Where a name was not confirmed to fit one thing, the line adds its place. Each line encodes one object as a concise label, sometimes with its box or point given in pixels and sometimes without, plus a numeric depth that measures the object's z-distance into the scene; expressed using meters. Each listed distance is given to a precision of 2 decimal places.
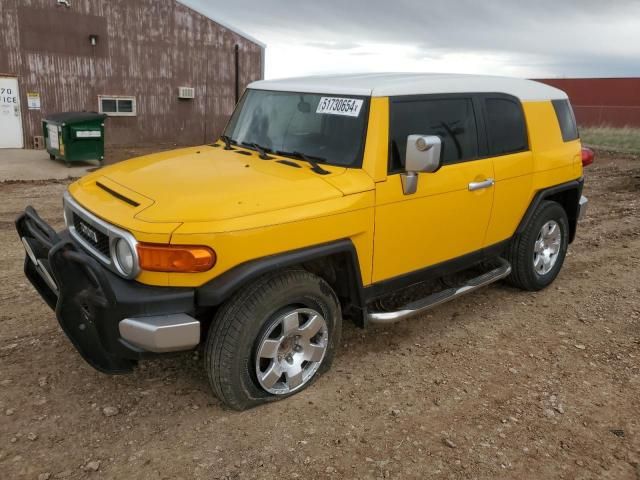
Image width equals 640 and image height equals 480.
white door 16.19
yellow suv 2.95
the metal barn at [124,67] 16.22
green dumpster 13.06
